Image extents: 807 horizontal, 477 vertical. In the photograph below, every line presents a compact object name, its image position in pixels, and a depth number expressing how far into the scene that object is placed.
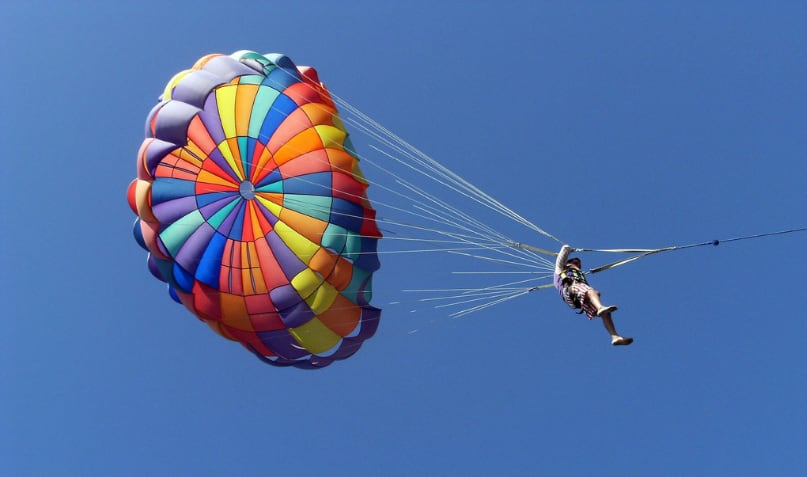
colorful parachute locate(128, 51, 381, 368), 19.02
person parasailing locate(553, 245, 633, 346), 14.94
